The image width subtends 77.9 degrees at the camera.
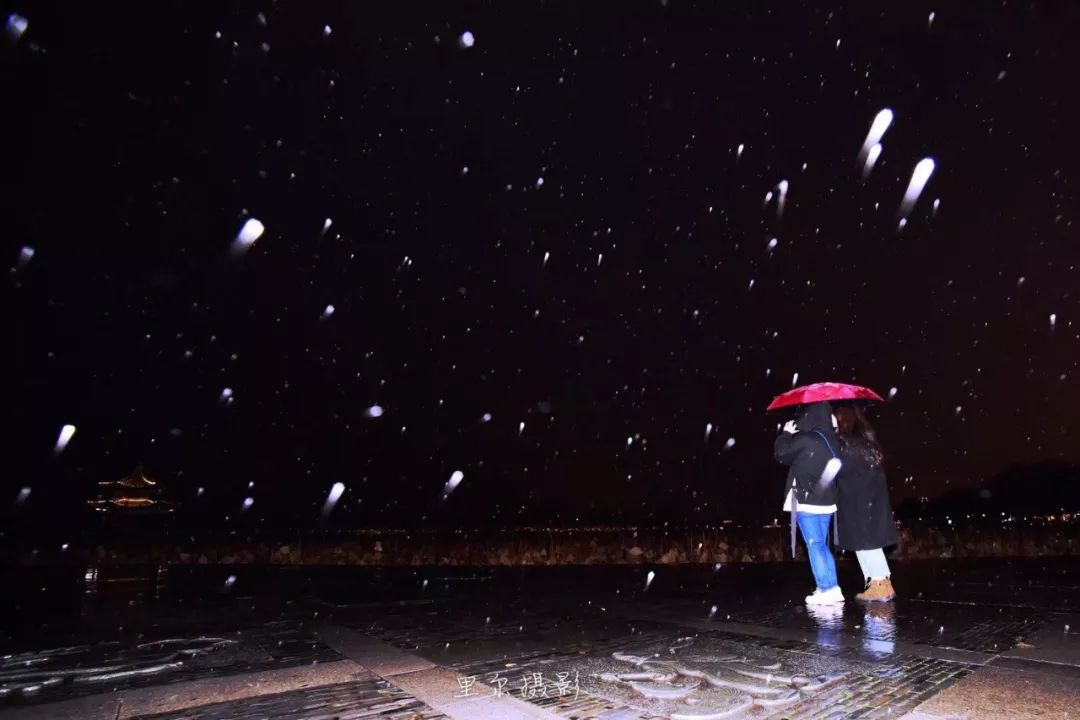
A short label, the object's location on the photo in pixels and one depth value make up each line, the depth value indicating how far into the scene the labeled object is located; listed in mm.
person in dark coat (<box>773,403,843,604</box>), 6129
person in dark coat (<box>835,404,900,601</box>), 6359
